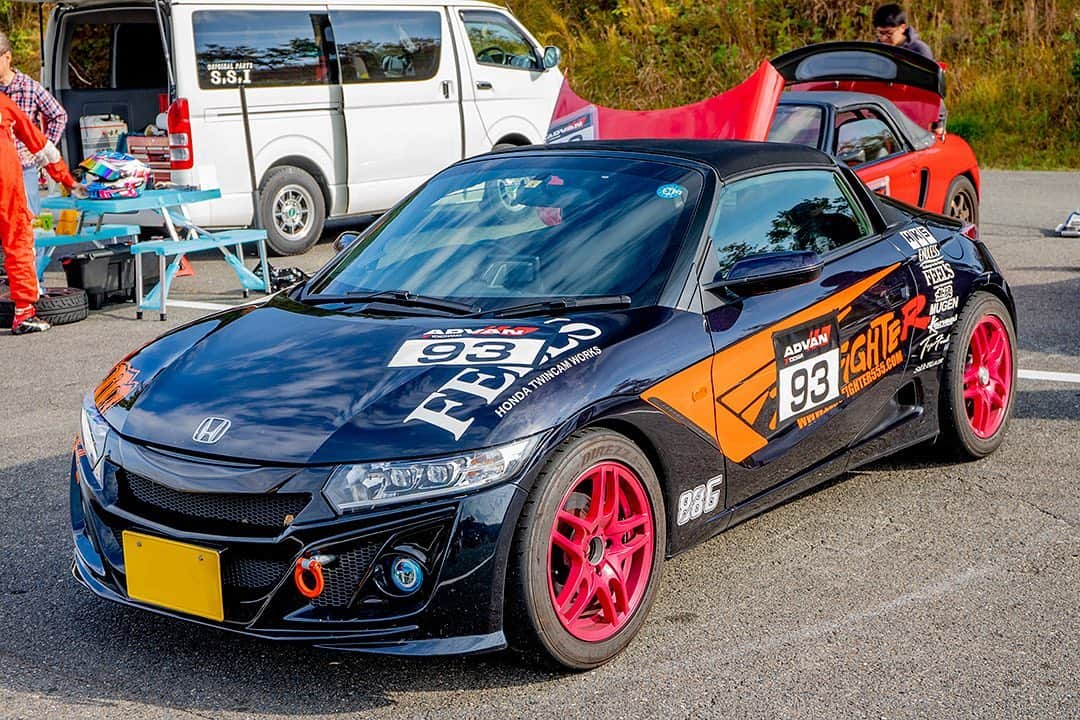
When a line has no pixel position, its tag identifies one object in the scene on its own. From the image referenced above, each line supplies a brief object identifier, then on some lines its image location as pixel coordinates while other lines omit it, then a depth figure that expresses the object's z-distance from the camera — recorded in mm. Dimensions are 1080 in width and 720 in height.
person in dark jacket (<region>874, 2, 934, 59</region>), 11500
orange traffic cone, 11266
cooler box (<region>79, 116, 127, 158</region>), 12348
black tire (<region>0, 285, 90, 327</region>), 9164
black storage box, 9719
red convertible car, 8633
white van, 11180
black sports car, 3449
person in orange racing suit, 8742
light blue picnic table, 9305
